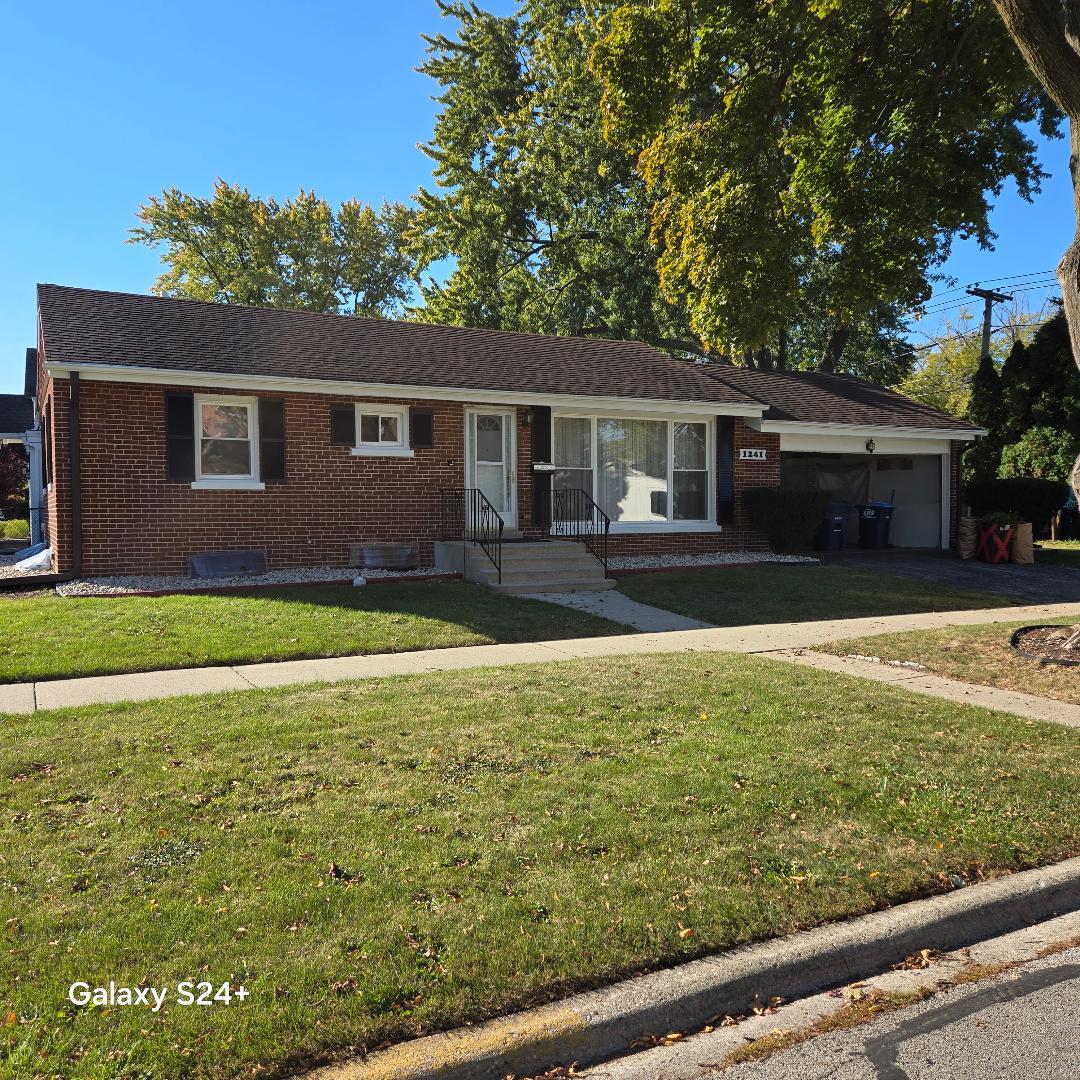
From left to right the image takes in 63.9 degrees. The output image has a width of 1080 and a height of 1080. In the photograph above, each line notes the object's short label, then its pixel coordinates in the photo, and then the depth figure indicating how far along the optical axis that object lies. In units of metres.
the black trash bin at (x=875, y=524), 20.30
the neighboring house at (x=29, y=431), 19.95
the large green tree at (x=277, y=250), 40.62
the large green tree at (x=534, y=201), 27.62
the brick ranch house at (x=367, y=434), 12.61
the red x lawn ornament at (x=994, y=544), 17.77
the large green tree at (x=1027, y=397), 22.83
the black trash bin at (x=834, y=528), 18.91
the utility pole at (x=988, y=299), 34.47
